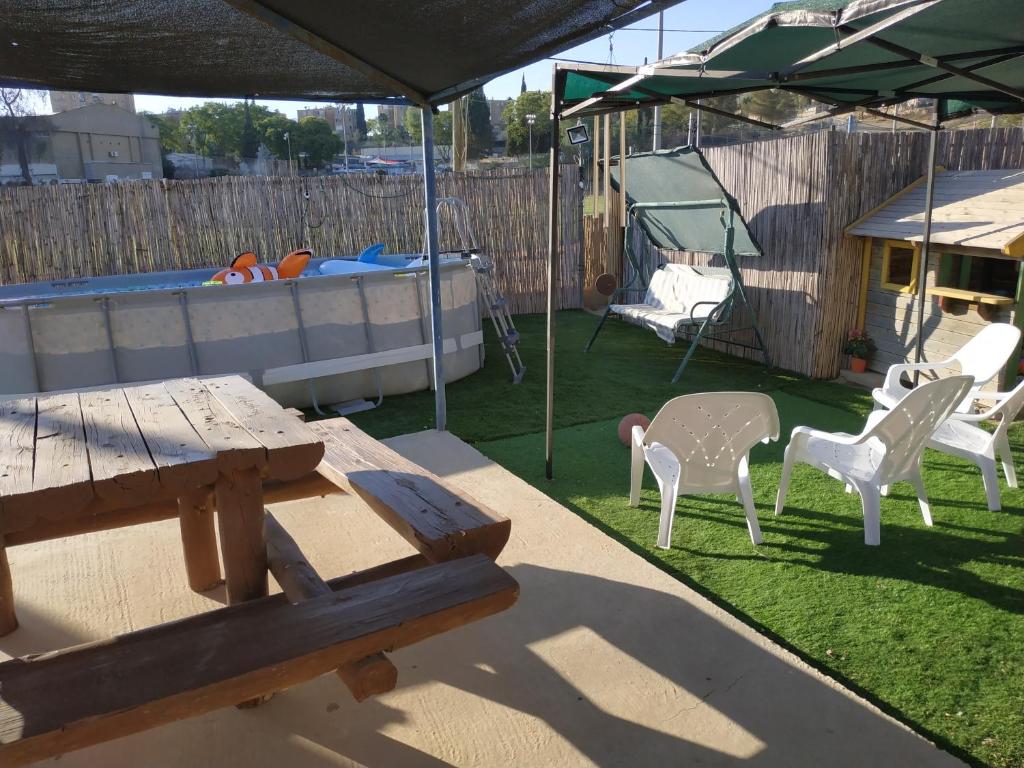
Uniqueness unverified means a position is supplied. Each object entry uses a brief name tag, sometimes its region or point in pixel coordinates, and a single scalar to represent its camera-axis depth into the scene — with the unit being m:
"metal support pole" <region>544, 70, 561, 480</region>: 4.13
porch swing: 7.24
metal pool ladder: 7.27
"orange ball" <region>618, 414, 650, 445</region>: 5.32
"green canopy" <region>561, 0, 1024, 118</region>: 3.16
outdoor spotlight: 9.05
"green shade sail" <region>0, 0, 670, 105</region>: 2.70
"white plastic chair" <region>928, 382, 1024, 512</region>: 4.19
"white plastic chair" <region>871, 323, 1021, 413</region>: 4.89
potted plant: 6.97
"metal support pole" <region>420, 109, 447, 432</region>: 4.63
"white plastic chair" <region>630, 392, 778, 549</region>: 3.63
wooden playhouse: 5.68
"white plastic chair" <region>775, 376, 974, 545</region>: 3.64
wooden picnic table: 1.75
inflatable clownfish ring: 7.01
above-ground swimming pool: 5.56
